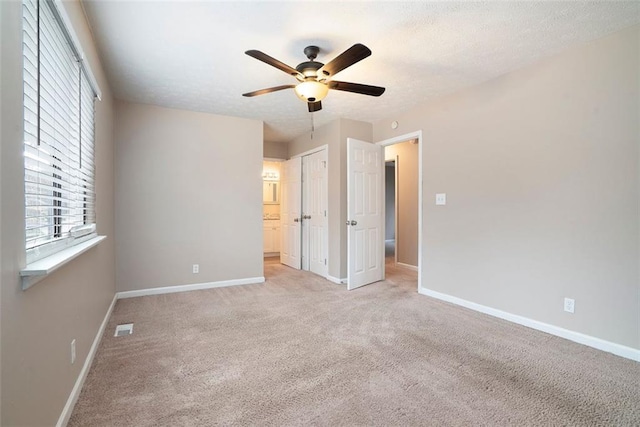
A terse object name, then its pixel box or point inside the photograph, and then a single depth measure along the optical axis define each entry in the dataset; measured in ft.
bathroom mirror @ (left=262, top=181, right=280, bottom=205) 23.82
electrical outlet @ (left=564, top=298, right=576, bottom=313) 8.51
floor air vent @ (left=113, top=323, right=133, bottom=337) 8.88
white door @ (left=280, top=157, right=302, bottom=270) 18.40
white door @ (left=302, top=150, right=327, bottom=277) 15.99
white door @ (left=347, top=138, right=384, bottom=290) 13.43
